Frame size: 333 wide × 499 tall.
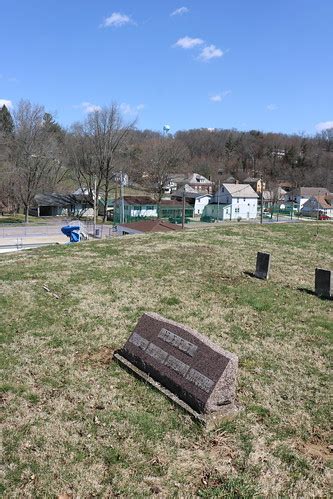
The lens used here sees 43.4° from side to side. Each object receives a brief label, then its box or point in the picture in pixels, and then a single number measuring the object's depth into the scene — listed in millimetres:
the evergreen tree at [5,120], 81862
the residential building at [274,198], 88669
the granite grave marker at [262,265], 12745
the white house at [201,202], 75250
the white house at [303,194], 88994
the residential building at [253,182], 90275
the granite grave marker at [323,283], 11281
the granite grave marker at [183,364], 5648
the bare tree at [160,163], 70438
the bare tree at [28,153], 54062
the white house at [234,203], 68188
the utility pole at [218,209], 68612
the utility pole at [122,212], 53400
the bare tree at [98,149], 56781
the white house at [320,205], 78500
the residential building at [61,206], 60656
